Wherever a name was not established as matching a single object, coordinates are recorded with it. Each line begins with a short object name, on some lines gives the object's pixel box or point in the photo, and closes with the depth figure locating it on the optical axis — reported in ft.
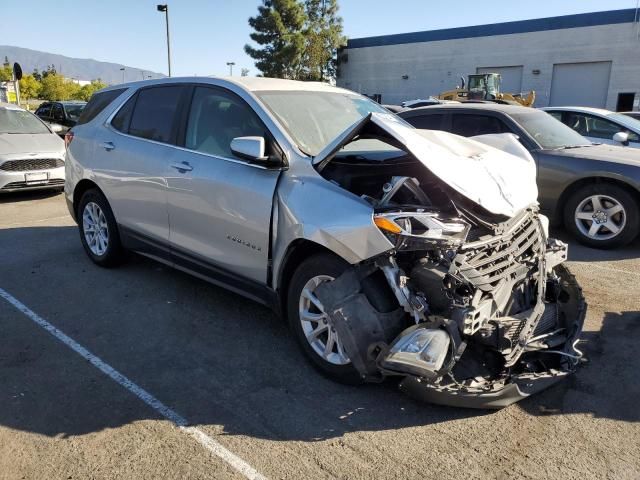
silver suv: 9.50
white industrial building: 105.60
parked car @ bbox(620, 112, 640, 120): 39.86
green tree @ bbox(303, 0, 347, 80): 155.53
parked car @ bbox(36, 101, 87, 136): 52.70
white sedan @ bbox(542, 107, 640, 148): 29.17
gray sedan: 20.93
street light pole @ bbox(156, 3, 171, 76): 68.69
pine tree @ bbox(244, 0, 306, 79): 153.79
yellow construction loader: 66.95
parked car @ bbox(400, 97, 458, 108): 51.30
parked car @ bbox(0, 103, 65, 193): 30.57
